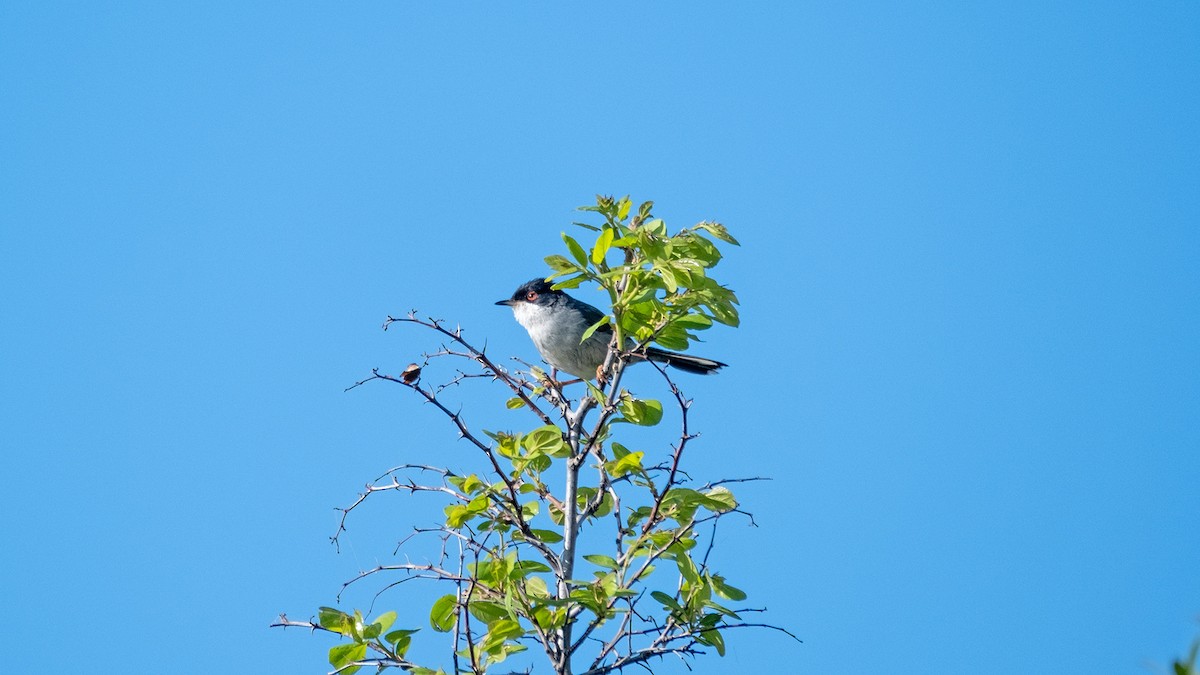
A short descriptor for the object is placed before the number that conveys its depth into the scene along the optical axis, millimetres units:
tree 8383
